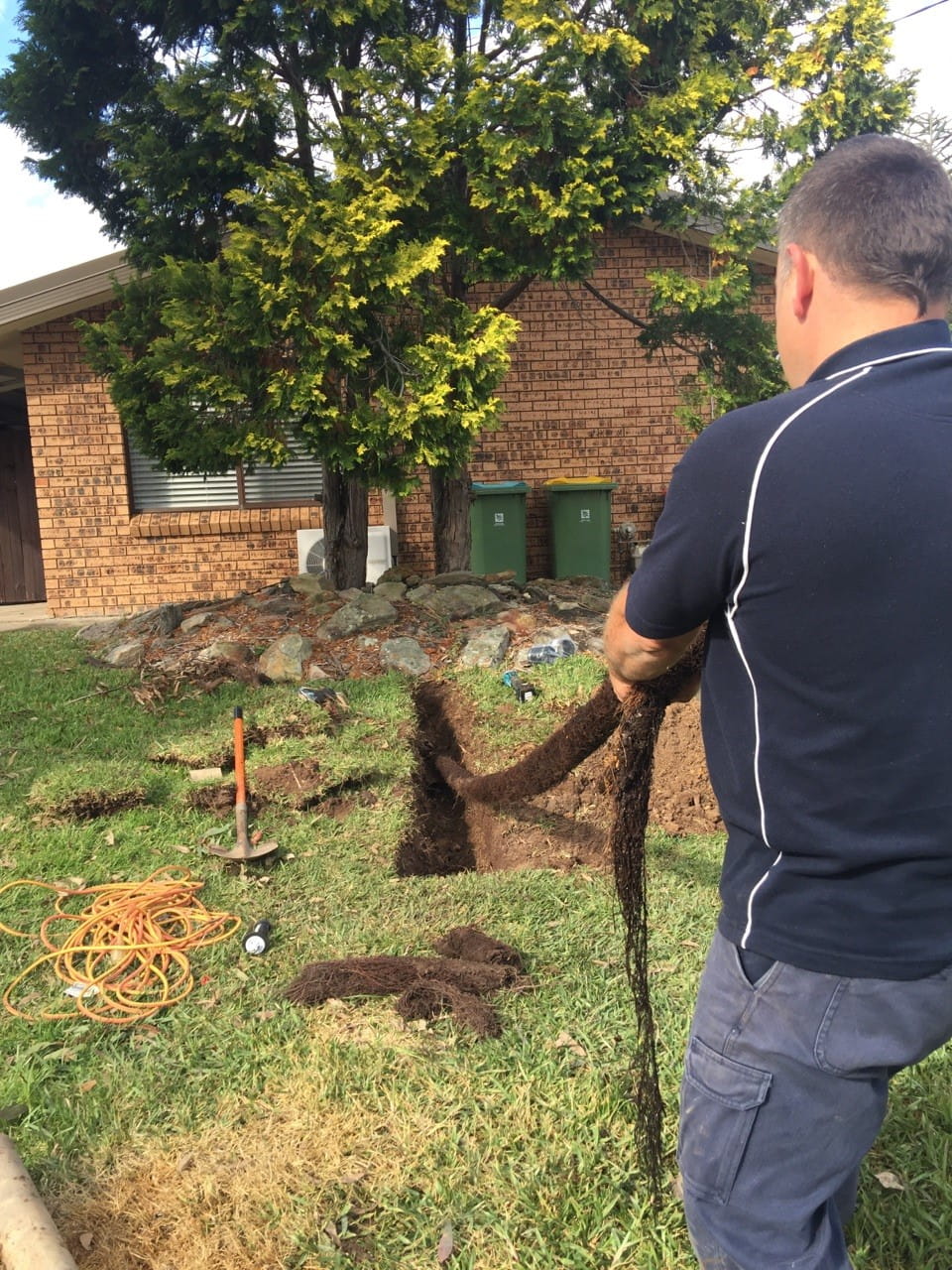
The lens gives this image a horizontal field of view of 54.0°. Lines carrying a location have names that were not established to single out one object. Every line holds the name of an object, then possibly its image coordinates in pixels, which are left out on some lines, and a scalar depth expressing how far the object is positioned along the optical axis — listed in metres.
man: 1.24
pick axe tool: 4.18
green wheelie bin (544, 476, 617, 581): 10.62
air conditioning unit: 10.50
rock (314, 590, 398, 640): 7.75
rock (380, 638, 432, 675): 7.23
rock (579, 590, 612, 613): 8.79
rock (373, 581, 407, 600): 8.58
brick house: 10.78
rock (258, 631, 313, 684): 7.04
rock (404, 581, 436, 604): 8.41
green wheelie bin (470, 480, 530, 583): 10.34
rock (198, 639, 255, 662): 7.19
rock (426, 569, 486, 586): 8.83
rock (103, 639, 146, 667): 7.73
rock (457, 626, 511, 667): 7.21
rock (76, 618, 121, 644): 9.04
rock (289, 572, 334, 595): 8.78
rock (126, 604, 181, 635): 8.35
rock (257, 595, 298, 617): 8.24
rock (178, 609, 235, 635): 8.21
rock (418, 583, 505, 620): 8.21
